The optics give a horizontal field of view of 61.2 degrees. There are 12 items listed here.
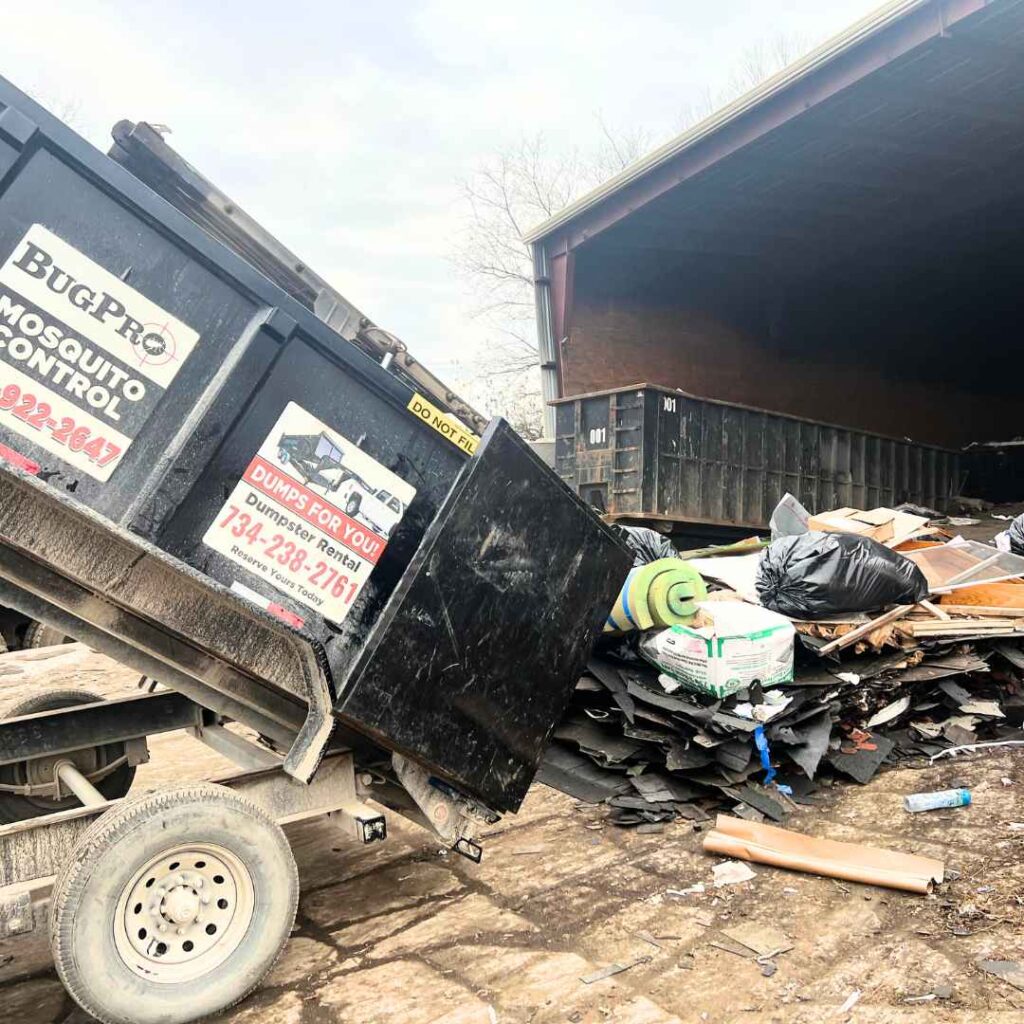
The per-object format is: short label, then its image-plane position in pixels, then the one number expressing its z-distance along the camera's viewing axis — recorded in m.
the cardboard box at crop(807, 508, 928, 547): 6.75
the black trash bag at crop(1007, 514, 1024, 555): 6.73
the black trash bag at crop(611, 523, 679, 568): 6.05
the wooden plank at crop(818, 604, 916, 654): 4.99
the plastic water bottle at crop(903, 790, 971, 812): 4.20
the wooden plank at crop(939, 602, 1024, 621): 5.47
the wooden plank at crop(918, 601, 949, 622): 5.43
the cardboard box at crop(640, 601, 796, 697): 4.60
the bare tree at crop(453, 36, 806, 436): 32.31
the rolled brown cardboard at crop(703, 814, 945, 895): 3.44
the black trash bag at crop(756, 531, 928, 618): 5.20
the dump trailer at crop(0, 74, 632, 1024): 2.47
